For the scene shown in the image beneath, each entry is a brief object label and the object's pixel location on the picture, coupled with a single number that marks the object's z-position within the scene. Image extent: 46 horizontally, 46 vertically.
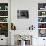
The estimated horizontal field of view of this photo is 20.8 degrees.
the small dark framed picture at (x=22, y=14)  6.42
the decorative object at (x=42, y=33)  6.54
